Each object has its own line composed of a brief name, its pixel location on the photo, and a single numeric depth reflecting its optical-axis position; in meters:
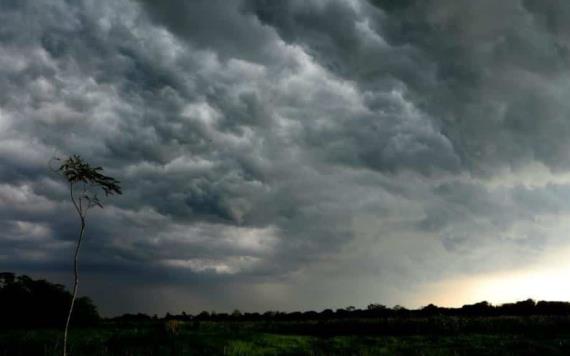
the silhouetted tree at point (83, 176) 29.03
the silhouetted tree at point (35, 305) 88.44
